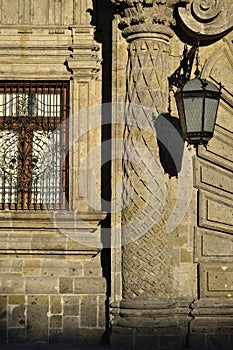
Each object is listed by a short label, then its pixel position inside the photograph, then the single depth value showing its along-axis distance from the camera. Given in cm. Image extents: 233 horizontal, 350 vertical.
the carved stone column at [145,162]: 1006
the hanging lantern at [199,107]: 932
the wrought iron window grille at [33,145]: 1123
